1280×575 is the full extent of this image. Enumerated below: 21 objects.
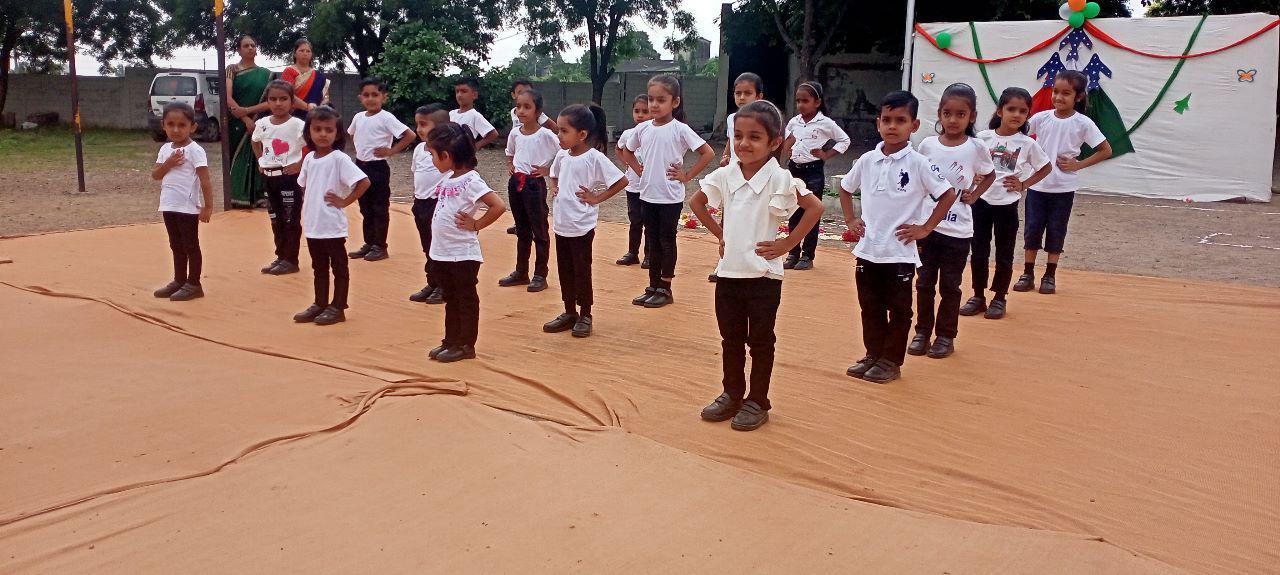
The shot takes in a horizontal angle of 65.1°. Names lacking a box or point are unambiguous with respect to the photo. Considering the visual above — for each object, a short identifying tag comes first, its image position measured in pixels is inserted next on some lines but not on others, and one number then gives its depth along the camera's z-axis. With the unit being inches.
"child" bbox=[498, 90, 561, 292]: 300.8
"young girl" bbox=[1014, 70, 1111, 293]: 292.7
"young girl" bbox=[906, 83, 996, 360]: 224.8
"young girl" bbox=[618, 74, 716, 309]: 288.7
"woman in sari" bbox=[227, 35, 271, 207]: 417.7
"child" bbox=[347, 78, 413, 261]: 351.9
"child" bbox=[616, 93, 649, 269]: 349.1
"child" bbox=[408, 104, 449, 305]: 292.5
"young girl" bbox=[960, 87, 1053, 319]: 267.0
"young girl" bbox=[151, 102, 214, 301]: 283.4
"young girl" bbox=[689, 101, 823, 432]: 175.5
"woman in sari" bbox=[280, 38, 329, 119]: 392.2
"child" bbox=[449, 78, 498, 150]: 350.0
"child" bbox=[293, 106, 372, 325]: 260.8
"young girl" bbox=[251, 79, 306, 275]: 323.9
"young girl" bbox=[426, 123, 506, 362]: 222.1
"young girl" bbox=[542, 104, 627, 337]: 252.1
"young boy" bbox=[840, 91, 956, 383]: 205.8
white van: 963.3
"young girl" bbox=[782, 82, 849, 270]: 338.3
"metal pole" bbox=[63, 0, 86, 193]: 512.4
